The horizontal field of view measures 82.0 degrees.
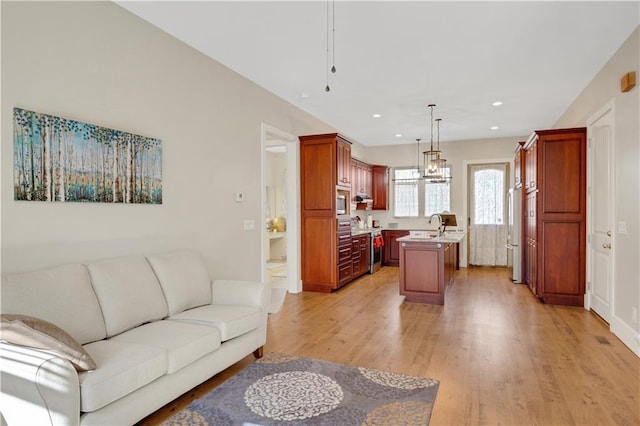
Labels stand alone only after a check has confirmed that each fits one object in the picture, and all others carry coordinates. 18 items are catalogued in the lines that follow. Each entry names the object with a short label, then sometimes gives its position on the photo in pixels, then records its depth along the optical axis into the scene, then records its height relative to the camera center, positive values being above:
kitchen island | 5.09 -0.88
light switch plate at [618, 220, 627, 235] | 3.64 -0.22
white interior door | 4.08 -0.05
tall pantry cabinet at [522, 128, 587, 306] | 4.93 -0.13
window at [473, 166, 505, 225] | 8.36 +0.24
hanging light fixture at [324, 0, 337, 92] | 2.99 +1.61
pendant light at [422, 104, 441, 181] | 6.38 +0.69
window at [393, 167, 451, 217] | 8.73 +0.29
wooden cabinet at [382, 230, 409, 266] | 8.66 -0.95
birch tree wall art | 2.39 +0.35
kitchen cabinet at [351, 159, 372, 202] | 7.44 +0.62
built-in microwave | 6.06 +0.06
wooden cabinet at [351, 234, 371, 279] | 6.78 -0.89
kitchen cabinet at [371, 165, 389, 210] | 8.89 +0.49
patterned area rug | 2.30 -1.32
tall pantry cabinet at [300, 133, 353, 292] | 5.84 -0.08
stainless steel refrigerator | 6.46 -0.46
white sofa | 1.73 -0.82
